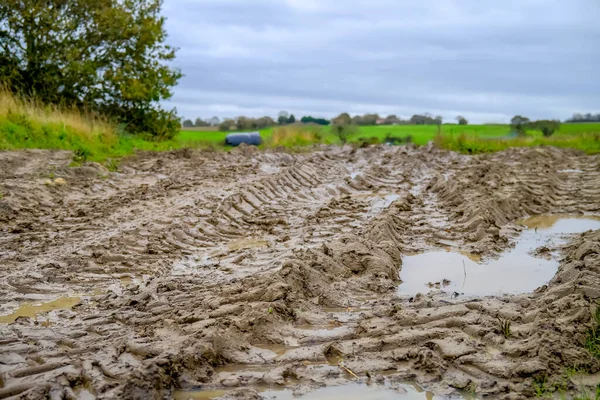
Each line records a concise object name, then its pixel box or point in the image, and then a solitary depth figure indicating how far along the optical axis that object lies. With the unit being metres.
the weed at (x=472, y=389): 3.63
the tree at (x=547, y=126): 29.47
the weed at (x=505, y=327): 4.30
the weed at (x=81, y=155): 12.50
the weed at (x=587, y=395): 3.28
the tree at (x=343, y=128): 26.94
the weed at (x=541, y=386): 3.50
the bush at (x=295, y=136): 23.11
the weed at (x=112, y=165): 12.86
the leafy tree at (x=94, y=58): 19.25
